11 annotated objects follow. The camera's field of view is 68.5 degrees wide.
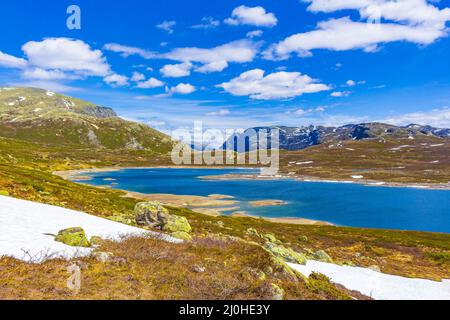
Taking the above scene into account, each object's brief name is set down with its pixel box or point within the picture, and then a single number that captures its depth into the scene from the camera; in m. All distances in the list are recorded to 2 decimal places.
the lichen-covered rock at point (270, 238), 41.84
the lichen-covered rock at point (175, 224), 32.24
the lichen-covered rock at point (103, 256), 14.80
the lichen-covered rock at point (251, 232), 46.02
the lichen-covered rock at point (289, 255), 24.82
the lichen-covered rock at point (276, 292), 12.62
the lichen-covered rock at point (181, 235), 24.55
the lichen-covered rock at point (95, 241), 18.61
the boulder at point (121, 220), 32.22
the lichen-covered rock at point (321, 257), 31.37
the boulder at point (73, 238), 17.86
